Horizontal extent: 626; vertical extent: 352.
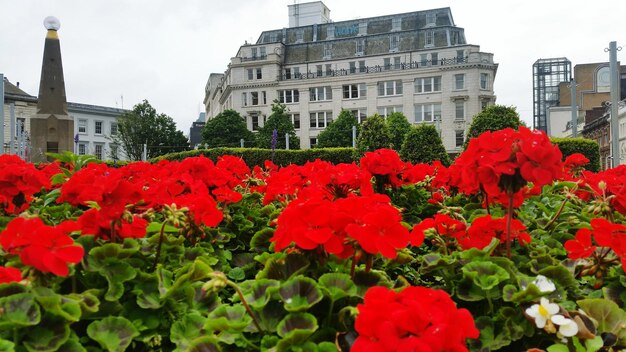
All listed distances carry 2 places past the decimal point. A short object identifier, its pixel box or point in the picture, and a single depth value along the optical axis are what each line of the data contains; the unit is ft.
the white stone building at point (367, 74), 178.50
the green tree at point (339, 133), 158.51
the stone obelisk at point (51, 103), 49.62
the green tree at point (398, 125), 138.41
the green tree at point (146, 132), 153.07
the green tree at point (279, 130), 156.35
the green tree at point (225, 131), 170.71
